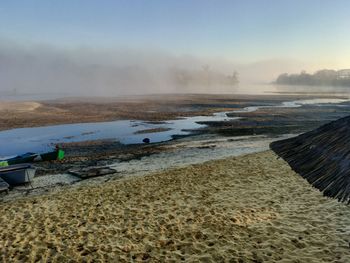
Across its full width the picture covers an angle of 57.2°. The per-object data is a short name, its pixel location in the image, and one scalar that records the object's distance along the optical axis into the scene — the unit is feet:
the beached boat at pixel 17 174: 57.98
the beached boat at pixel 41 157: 76.83
